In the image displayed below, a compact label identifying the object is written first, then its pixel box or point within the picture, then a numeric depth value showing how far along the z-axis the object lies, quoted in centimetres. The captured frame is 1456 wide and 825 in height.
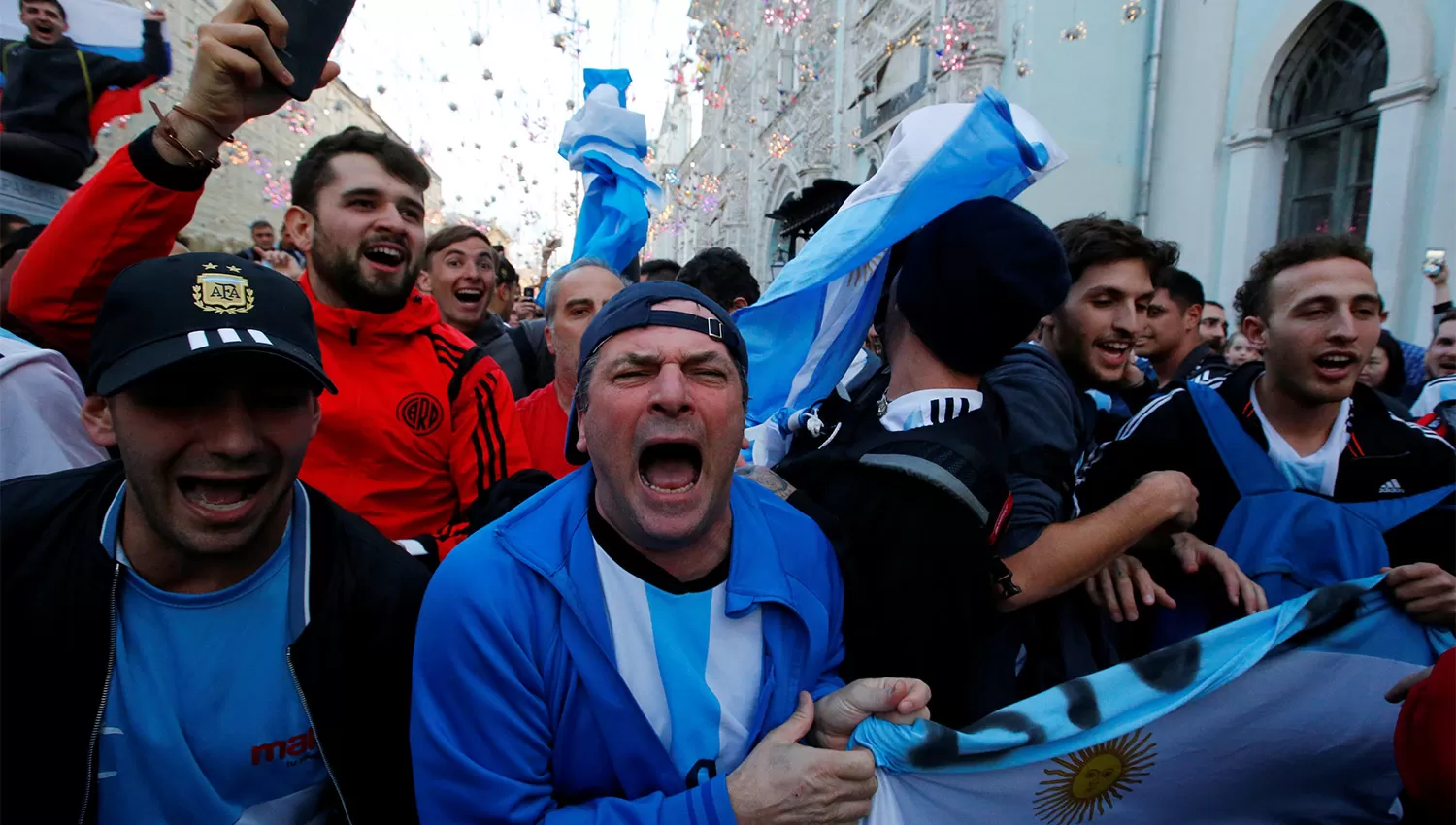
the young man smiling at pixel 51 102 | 243
